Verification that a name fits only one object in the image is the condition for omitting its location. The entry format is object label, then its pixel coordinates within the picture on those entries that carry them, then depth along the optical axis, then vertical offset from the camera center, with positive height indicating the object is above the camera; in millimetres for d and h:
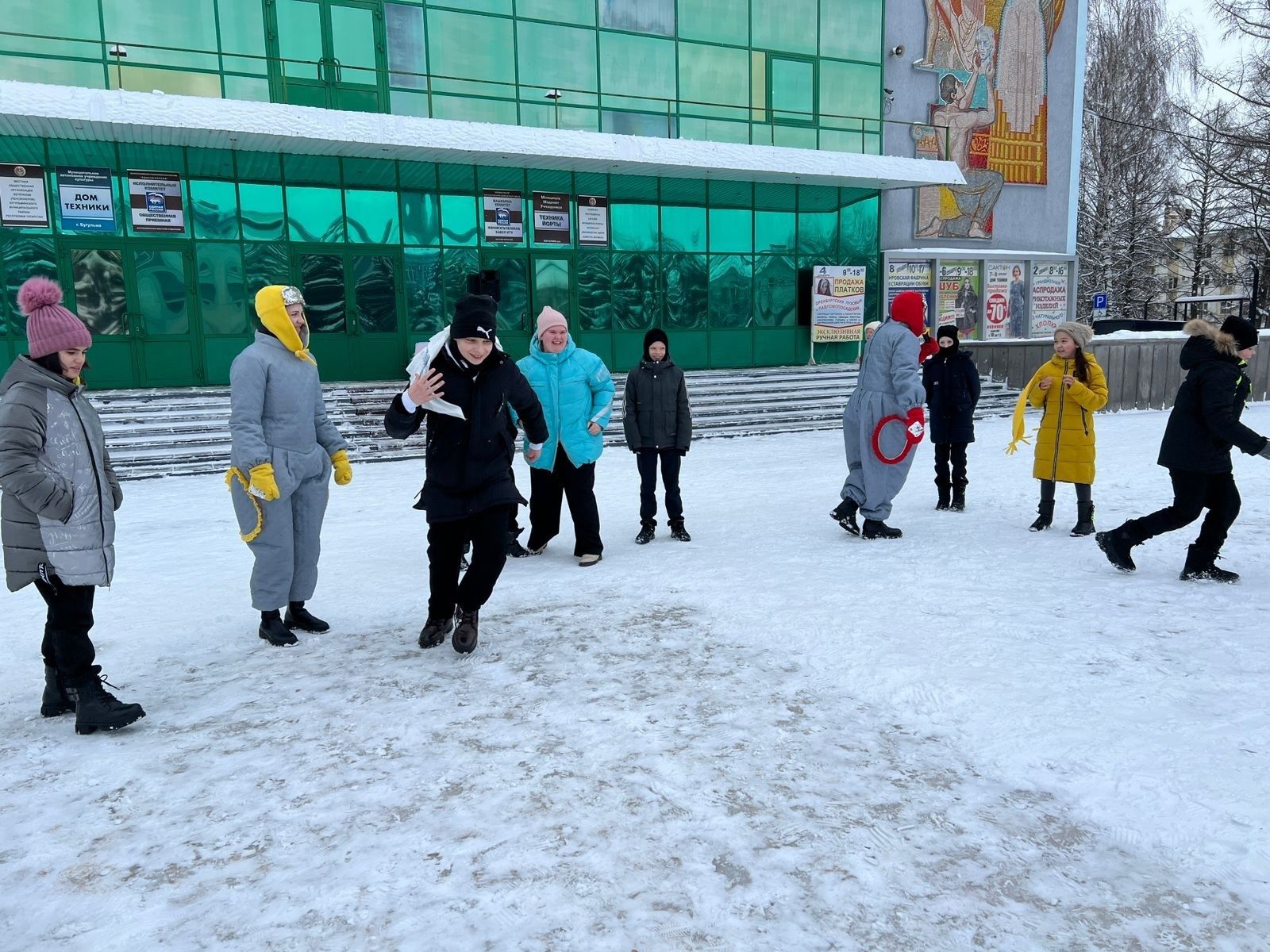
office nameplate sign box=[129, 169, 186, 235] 14781 +2693
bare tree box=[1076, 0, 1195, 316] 33312 +7217
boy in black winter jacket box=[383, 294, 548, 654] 4195 -443
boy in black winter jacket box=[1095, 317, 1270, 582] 5051 -593
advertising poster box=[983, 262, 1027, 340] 21688 +960
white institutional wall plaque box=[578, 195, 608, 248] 17906 +2662
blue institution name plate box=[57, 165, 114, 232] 14367 +2694
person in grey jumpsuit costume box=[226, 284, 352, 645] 4227 -501
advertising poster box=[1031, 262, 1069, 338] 22234 +1092
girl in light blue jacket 6211 -433
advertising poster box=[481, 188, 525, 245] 17094 +2668
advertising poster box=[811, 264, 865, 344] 19609 +952
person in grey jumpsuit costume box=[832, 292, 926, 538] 6617 -494
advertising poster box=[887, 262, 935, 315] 20578 +1549
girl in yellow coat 6715 -562
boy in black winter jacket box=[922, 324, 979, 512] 7922 -624
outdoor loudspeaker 12047 +984
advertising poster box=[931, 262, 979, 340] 21203 +1096
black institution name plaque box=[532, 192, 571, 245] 17547 +2680
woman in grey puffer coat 3320 -512
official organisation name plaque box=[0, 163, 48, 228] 14016 +2688
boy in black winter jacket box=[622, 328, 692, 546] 6852 -579
